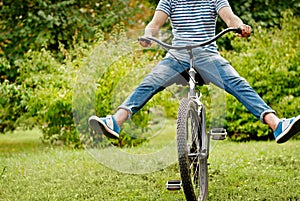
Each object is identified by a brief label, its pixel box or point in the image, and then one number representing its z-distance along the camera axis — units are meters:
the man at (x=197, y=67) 5.61
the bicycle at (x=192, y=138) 5.22
